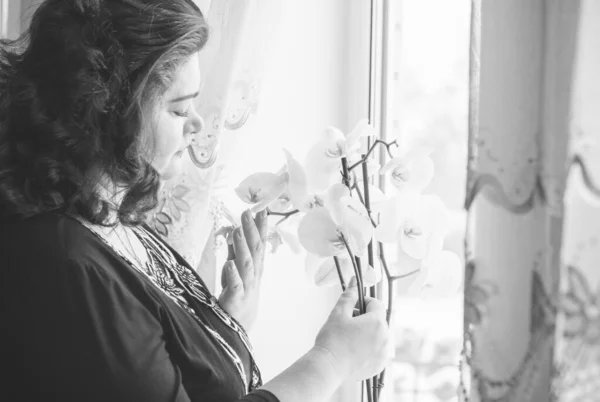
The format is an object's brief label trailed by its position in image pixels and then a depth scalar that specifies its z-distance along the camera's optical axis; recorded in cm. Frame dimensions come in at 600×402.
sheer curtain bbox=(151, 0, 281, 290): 141
